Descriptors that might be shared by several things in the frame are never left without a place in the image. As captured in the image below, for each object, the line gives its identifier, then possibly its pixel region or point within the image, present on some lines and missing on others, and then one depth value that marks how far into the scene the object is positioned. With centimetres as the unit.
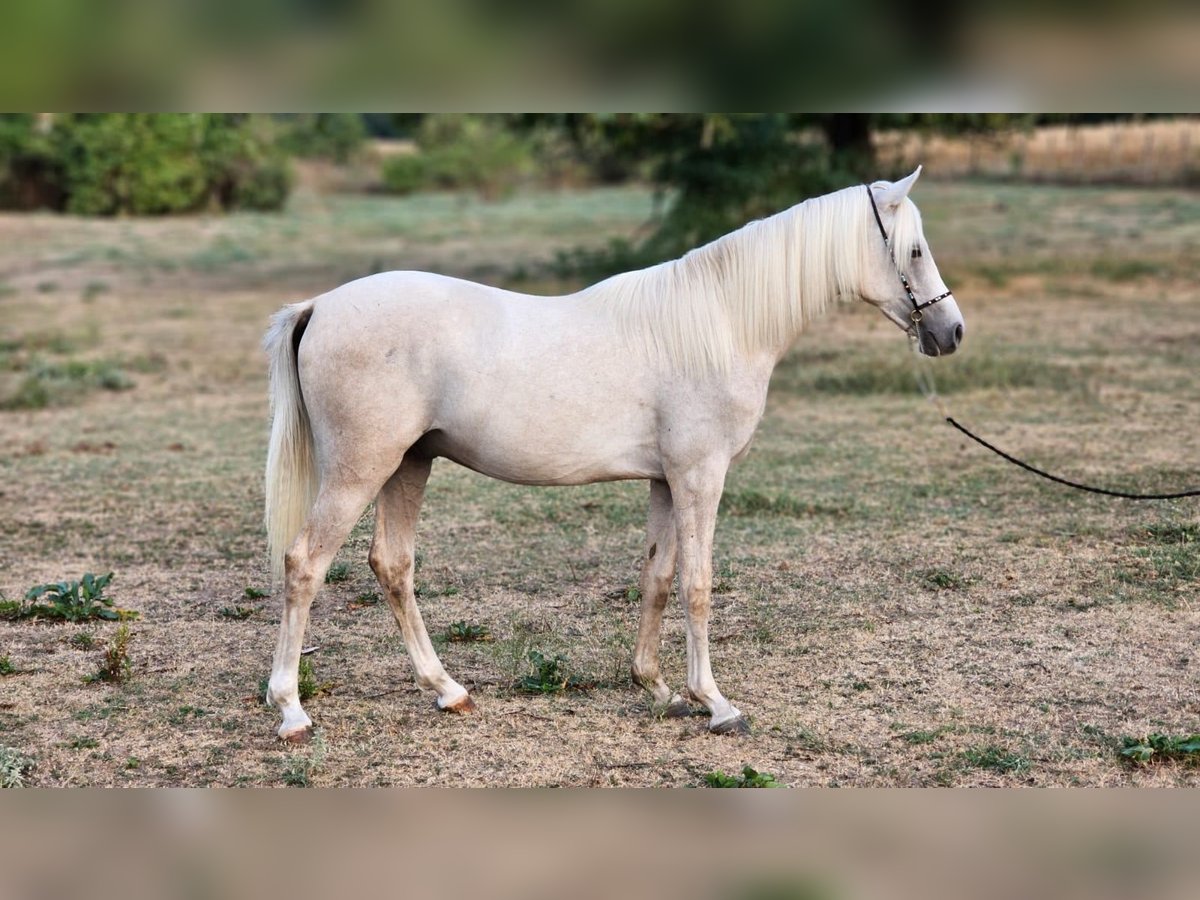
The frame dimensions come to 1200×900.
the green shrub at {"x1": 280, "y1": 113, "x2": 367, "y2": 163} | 3486
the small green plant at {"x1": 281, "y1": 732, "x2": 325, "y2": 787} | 455
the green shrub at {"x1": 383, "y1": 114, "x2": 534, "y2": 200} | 4081
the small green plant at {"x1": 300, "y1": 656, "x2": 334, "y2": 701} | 533
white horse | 478
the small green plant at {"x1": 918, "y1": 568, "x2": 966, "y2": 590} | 661
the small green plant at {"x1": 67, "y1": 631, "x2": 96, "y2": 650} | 595
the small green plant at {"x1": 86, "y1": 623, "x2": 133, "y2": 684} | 552
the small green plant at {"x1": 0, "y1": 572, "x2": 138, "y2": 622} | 624
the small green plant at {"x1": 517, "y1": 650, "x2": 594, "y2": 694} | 539
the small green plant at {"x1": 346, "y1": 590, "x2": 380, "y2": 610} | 652
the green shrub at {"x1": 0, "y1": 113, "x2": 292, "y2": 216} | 3238
